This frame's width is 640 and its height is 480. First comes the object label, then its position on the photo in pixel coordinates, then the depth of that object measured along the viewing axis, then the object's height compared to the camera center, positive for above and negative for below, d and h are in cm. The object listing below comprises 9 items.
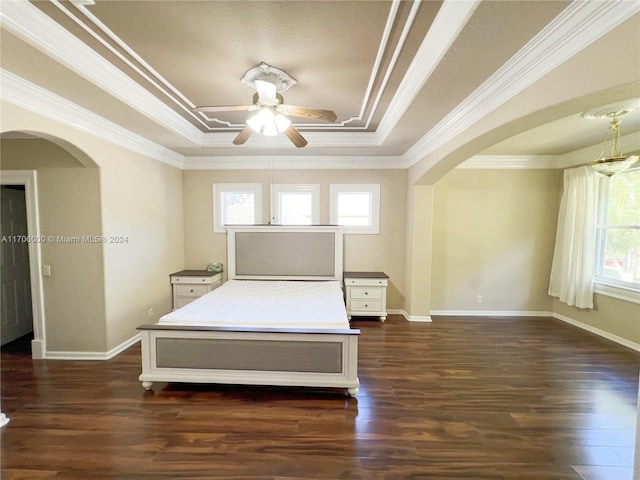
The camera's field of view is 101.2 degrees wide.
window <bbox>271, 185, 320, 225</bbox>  450 +36
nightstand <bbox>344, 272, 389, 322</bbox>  415 -110
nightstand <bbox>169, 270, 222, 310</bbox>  416 -98
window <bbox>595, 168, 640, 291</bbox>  342 -7
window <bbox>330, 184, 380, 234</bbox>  447 +30
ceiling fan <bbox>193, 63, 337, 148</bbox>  208 +95
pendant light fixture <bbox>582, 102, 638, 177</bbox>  240 +67
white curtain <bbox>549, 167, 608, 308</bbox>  379 -14
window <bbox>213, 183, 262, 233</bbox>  454 +36
